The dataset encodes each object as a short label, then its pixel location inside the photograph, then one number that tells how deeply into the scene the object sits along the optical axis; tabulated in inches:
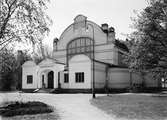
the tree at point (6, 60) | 554.3
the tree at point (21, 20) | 518.3
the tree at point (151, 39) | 750.5
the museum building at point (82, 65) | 1353.3
